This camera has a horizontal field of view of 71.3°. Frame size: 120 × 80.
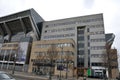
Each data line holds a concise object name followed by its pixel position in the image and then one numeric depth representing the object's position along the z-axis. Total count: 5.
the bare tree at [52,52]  29.14
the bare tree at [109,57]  24.56
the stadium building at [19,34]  45.71
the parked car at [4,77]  6.25
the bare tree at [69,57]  33.57
